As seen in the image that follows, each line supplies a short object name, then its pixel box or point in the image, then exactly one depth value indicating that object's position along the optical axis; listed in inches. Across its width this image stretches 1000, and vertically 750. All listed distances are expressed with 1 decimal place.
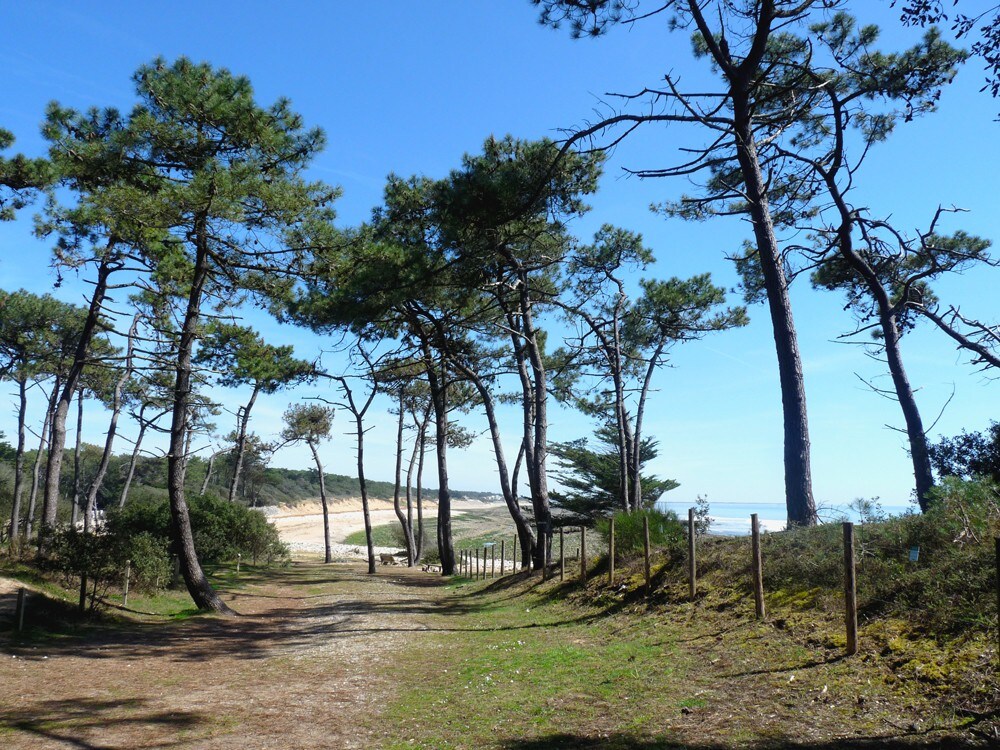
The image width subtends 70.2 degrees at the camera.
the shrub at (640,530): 496.1
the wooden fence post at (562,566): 609.9
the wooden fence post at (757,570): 307.7
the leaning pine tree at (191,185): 479.2
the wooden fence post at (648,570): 433.7
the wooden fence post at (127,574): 519.2
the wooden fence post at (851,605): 237.3
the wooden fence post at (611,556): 500.1
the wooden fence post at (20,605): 410.3
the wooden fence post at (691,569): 379.6
